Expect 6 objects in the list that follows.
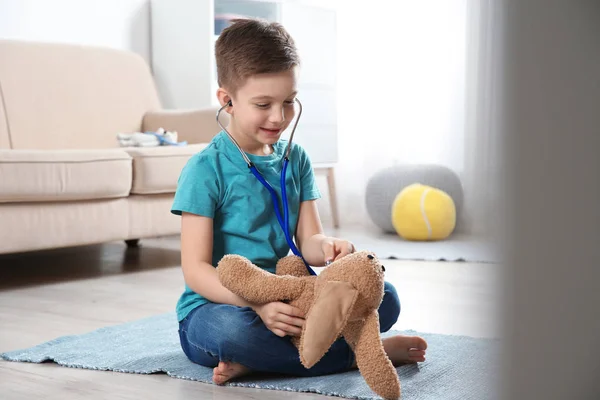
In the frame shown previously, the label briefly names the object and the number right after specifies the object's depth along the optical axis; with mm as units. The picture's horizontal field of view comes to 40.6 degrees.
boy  1231
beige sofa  2295
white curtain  3586
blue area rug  1180
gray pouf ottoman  3485
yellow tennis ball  3336
